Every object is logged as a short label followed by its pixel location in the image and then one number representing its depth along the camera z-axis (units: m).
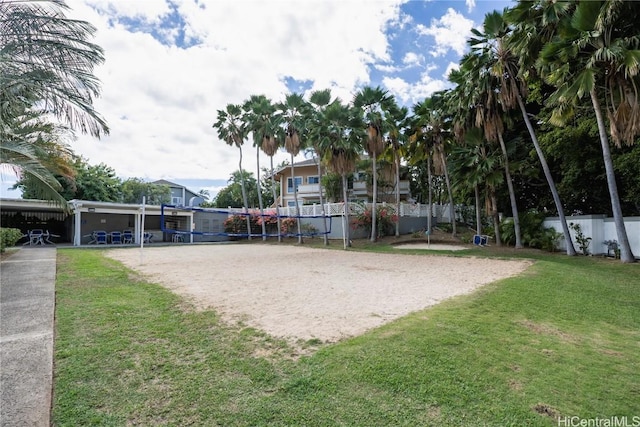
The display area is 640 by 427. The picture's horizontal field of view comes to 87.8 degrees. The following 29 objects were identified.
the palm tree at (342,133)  20.06
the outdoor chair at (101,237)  22.27
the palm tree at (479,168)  16.92
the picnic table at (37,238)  21.22
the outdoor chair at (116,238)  23.23
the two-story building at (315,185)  29.44
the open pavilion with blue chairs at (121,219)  20.89
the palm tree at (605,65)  9.72
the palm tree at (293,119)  22.75
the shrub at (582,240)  14.23
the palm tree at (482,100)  15.24
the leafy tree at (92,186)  27.30
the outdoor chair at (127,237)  23.82
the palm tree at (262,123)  23.81
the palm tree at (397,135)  20.61
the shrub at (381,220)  23.02
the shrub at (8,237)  13.23
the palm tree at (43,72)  7.16
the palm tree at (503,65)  14.12
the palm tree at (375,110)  20.25
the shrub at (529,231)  15.88
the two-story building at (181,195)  43.09
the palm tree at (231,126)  25.86
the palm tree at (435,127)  20.09
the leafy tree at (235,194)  46.47
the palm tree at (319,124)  20.25
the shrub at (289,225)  26.70
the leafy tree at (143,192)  37.88
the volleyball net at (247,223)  26.02
